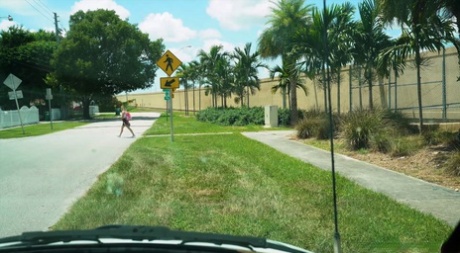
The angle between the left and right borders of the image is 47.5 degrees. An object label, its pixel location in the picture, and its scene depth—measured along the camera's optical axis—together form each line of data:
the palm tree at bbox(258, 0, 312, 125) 26.69
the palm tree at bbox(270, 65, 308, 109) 29.06
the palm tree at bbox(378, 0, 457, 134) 12.27
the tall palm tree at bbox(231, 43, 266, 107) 36.84
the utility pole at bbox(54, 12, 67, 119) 48.17
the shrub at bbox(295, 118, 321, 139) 19.69
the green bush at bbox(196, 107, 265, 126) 31.59
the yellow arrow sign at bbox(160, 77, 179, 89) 18.31
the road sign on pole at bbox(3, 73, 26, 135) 23.34
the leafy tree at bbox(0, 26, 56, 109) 31.95
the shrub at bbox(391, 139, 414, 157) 12.99
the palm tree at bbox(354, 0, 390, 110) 18.05
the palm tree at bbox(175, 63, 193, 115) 42.12
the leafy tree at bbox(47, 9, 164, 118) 31.52
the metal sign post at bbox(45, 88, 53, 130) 34.00
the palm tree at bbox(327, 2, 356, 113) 18.25
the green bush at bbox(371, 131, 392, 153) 13.92
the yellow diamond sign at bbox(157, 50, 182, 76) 18.06
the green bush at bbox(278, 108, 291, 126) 29.11
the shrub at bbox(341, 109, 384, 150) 14.88
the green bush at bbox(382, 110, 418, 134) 16.27
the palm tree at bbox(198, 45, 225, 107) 38.84
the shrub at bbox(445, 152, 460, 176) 9.91
